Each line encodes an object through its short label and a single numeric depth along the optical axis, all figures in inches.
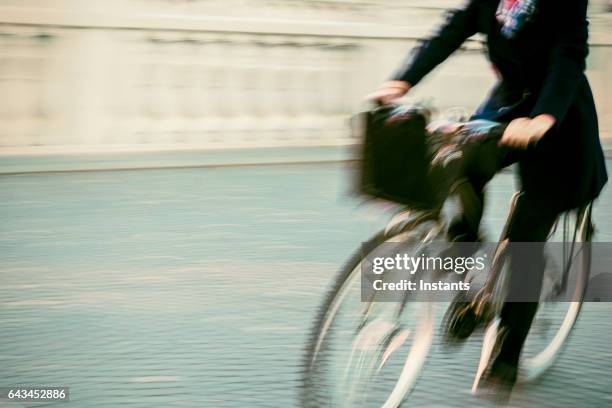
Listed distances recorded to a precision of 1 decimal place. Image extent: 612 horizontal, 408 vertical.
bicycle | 274.5
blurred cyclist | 286.5
